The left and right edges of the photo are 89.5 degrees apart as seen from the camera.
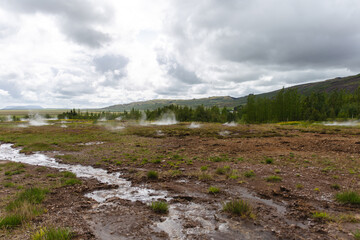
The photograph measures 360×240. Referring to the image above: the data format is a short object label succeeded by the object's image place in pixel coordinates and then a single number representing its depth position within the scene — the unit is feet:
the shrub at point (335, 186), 34.60
